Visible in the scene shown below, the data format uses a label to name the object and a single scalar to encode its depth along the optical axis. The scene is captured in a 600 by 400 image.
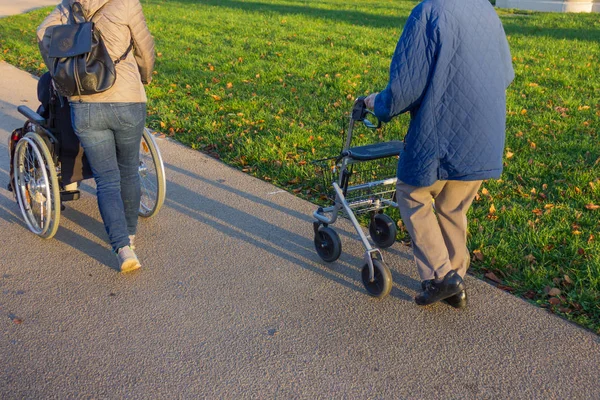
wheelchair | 4.66
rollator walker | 3.95
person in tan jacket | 4.05
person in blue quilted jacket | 3.28
